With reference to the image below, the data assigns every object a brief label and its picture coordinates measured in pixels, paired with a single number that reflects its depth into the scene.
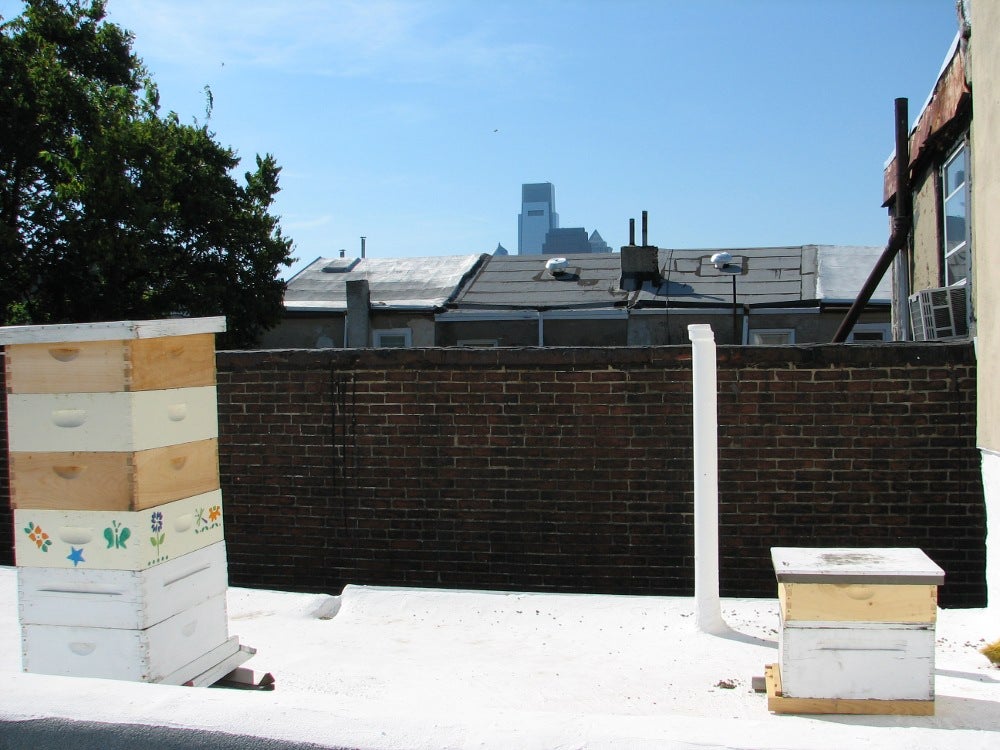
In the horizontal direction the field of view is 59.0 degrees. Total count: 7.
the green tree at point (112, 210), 18.99
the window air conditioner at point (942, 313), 6.98
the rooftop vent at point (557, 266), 21.61
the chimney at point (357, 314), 20.53
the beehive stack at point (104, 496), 3.97
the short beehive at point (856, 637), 3.89
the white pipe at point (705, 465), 5.43
